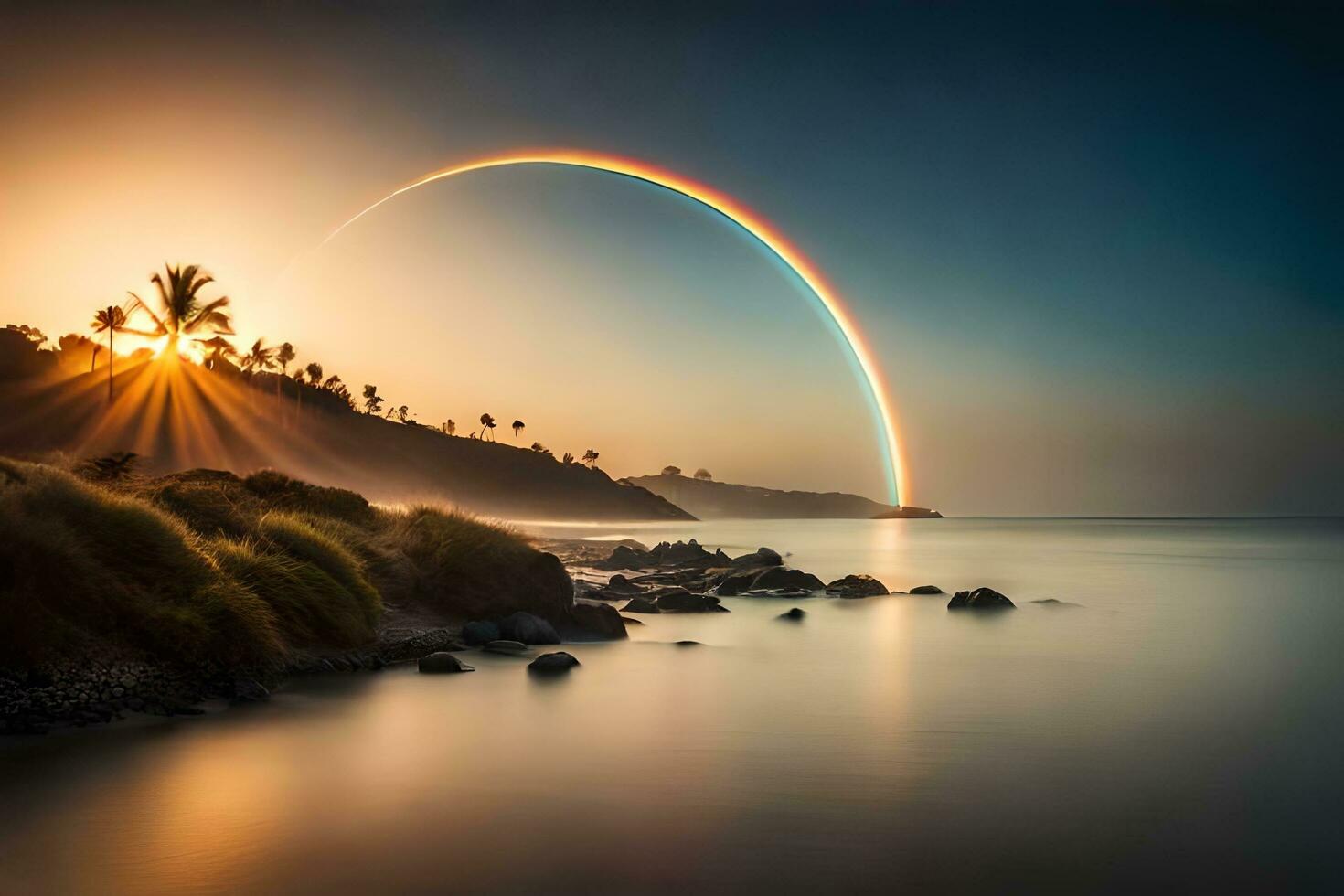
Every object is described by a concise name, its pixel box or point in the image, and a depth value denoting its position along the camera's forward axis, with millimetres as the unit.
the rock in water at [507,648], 19953
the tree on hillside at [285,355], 139125
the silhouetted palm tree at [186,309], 76750
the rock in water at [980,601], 34125
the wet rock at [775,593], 36750
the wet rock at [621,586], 34719
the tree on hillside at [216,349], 96838
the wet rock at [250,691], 14219
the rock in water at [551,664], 17969
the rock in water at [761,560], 48688
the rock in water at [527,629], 21203
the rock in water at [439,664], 17453
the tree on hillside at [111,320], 92688
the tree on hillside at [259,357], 128500
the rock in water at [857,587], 38094
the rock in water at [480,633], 20422
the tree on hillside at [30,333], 111000
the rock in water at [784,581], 38406
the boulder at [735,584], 37491
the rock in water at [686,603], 30625
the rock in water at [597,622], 23219
